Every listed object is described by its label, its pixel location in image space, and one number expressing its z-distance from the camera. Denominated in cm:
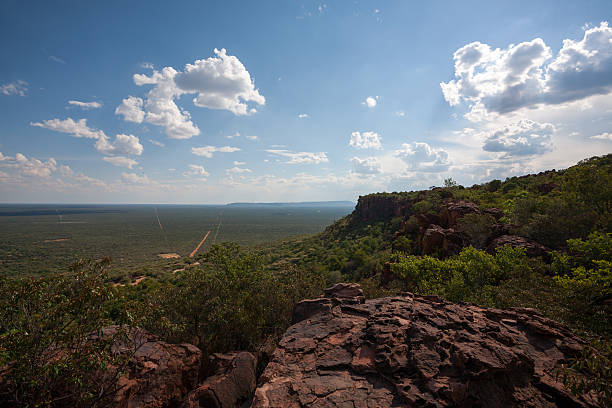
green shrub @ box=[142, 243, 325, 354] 1566
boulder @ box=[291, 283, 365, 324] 1351
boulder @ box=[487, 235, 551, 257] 1819
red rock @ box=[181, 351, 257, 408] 1067
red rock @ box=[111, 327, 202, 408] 1019
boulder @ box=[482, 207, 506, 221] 2972
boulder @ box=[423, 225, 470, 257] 2644
